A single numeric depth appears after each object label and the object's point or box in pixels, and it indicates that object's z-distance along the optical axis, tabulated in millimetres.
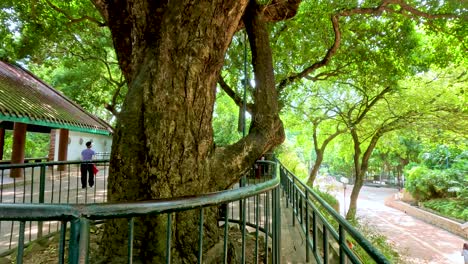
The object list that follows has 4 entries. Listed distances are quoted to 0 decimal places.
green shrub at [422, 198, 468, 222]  16656
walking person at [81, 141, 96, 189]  9680
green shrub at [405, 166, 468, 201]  19828
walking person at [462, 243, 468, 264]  9786
